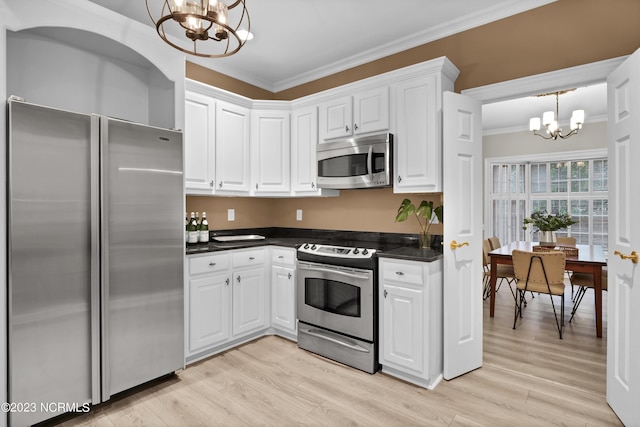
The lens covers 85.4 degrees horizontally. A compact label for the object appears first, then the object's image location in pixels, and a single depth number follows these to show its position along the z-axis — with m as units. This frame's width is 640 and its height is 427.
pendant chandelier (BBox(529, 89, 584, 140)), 4.53
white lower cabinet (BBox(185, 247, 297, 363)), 2.85
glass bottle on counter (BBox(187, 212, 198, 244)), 3.24
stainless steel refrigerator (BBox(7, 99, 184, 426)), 1.93
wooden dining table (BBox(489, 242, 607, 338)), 3.42
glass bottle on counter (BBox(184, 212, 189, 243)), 3.22
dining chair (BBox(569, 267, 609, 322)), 3.73
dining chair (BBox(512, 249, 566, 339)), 3.50
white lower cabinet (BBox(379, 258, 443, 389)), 2.50
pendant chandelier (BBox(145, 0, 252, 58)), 1.52
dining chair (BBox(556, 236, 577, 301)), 4.86
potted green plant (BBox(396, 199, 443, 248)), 2.83
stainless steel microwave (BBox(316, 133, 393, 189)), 2.92
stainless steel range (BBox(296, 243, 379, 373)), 2.72
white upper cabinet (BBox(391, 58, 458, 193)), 2.68
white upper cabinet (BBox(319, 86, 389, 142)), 2.99
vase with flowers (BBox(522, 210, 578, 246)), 4.07
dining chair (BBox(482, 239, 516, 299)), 4.29
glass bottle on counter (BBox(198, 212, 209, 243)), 3.33
